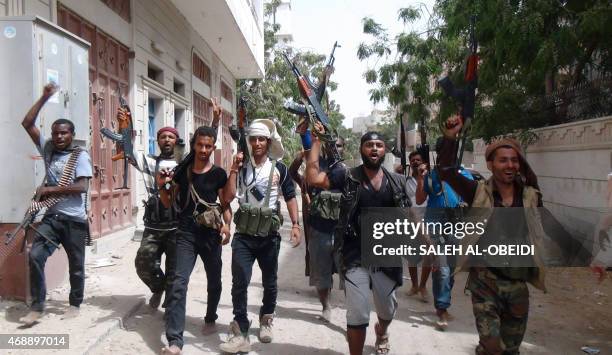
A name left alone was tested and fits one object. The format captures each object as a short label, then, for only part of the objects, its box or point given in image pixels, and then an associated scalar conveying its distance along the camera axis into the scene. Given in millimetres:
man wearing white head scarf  3738
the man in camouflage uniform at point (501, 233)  2883
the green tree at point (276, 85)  20219
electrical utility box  4445
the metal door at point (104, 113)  6953
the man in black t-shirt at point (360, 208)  3281
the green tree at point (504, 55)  6949
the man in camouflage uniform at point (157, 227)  4309
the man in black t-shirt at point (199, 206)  3742
